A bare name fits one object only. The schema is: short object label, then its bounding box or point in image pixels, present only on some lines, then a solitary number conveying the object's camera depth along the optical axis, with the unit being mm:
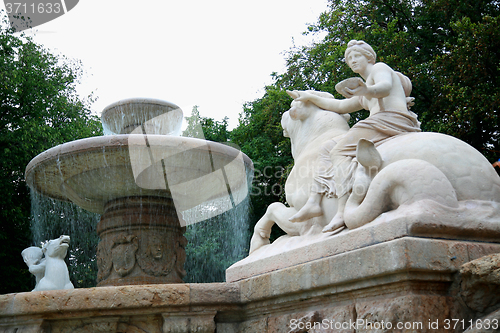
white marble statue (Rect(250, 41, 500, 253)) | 3750
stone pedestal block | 3252
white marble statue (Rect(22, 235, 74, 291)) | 6246
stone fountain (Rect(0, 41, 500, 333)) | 3266
